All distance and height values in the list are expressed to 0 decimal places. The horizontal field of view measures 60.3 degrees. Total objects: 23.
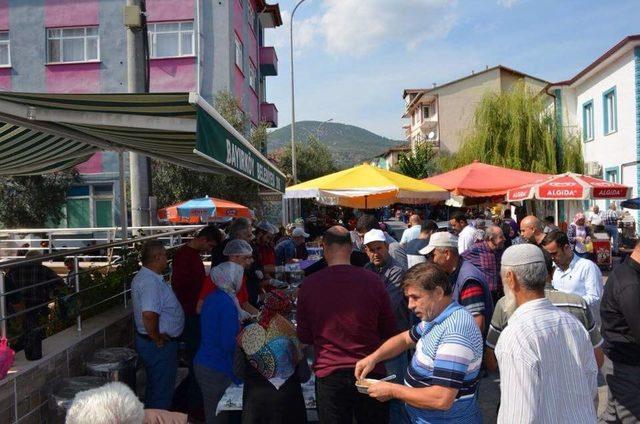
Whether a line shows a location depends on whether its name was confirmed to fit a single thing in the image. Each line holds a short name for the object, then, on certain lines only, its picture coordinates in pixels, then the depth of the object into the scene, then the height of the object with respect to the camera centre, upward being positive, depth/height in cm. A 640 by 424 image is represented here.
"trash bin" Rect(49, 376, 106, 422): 363 -120
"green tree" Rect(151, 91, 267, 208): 1808 +103
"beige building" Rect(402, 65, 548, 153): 5538 +1119
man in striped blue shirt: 267 -76
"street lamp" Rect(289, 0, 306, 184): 3002 +550
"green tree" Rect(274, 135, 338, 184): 4106 +398
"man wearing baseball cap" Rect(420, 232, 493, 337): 414 -56
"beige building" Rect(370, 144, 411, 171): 8044 +874
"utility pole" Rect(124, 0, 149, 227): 752 +218
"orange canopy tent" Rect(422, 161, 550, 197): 1055 +53
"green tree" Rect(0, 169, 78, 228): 1917 +66
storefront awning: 362 +70
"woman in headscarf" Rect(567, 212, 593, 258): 1389 -68
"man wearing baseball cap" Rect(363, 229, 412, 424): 451 -61
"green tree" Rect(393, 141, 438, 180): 4278 +349
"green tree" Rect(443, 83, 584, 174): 2494 +322
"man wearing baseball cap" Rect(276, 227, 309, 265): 977 -69
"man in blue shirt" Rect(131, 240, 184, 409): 467 -96
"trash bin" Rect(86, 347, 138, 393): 430 -118
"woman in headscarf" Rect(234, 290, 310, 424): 346 -99
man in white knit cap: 240 -72
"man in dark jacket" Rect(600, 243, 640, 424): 357 -88
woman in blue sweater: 410 -95
